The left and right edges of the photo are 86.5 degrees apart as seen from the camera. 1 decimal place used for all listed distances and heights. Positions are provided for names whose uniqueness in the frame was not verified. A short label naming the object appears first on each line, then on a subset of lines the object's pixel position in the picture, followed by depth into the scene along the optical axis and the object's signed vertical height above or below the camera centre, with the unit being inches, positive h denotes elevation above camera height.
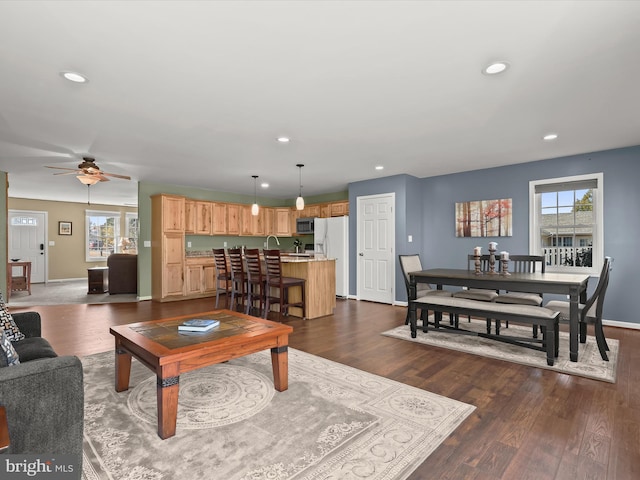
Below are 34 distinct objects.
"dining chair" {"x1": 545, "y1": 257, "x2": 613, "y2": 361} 127.0 -28.2
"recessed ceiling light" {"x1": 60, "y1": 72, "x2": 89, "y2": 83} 99.9 +49.0
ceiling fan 193.6 +39.6
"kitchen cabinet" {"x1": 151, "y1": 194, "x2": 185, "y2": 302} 270.7 -5.5
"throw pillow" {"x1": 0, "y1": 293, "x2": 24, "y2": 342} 92.9 -23.4
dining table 126.5 -18.8
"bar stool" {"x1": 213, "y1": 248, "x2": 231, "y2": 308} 243.4 -20.2
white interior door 252.7 -6.3
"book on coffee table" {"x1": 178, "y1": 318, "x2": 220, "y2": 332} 100.0 -25.7
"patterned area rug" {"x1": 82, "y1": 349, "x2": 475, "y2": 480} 68.1 -45.7
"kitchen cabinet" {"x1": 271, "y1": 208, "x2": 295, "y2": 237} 354.6 +17.1
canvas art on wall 220.7 +13.6
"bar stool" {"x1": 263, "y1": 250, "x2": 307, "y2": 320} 200.1 -25.3
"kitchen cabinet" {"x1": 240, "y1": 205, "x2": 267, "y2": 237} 333.4 +16.8
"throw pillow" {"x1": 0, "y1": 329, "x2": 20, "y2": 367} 64.8 -21.5
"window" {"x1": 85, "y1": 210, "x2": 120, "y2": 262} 422.6 +8.3
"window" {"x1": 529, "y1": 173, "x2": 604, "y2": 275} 190.1 +9.2
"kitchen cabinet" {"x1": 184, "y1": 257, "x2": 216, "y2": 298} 285.6 -31.8
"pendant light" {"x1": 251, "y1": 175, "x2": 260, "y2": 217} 253.9 +46.1
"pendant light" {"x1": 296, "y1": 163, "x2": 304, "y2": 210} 226.6 +24.4
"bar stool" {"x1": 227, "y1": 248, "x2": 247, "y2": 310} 223.1 -21.1
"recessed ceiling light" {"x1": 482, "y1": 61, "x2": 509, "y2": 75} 95.4 +48.9
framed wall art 401.4 +15.1
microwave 321.1 +13.5
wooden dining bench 123.7 -30.6
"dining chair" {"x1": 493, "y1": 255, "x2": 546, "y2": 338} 154.7 -27.6
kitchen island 208.0 -28.6
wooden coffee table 78.6 -28.4
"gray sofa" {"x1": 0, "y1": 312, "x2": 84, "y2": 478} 54.8 -27.7
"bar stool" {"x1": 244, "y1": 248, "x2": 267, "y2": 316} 209.3 -22.1
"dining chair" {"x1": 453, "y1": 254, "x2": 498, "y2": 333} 162.9 -27.8
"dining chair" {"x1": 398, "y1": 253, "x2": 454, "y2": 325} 175.3 -18.9
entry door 377.4 +2.1
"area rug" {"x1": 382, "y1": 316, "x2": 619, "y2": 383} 119.8 -46.5
